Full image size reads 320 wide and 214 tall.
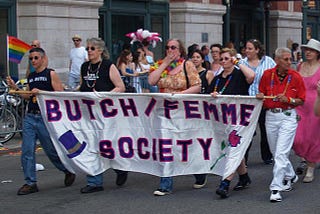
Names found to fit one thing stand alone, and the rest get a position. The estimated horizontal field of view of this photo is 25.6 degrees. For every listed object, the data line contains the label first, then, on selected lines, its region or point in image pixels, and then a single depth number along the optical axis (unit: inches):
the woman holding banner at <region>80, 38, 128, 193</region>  354.9
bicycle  530.0
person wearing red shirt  330.0
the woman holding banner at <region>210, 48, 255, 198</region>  341.1
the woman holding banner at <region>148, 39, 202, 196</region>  347.9
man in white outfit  705.6
